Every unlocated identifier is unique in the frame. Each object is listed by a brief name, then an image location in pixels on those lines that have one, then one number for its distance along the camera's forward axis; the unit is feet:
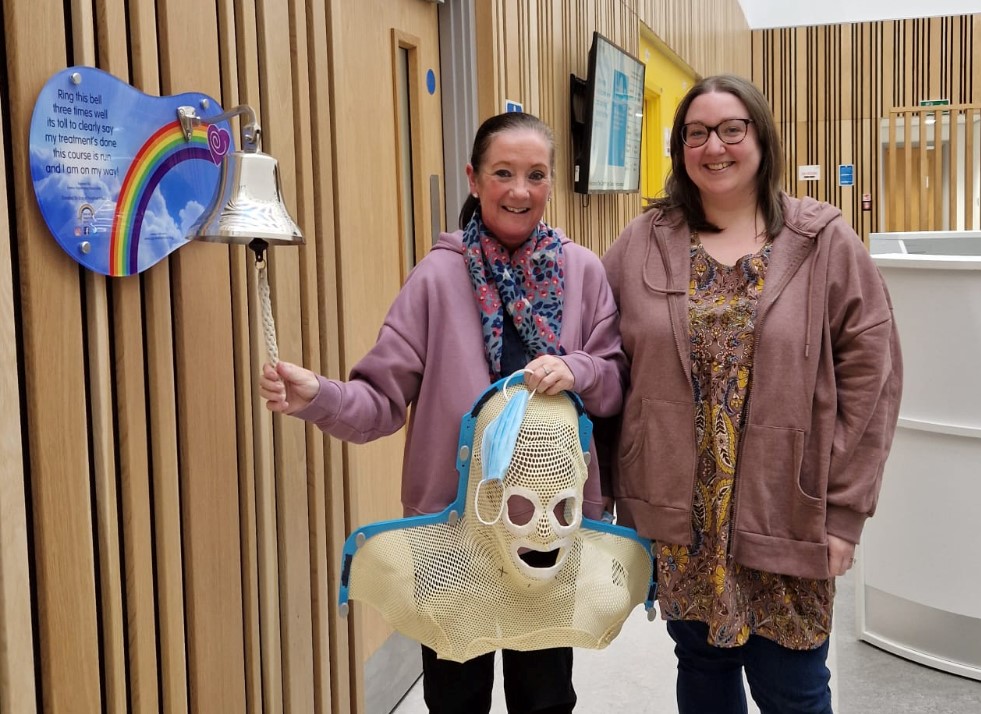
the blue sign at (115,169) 5.14
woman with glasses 6.33
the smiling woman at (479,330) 6.19
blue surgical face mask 5.55
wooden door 9.67
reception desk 10.46
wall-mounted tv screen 16.43
